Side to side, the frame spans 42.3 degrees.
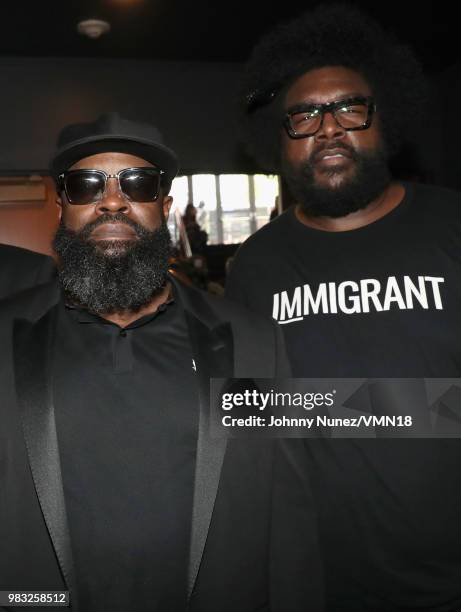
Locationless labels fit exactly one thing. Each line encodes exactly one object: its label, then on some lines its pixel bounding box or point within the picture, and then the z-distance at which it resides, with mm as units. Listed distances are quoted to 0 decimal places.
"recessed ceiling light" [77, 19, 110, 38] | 3892
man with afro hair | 1659
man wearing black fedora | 1334
